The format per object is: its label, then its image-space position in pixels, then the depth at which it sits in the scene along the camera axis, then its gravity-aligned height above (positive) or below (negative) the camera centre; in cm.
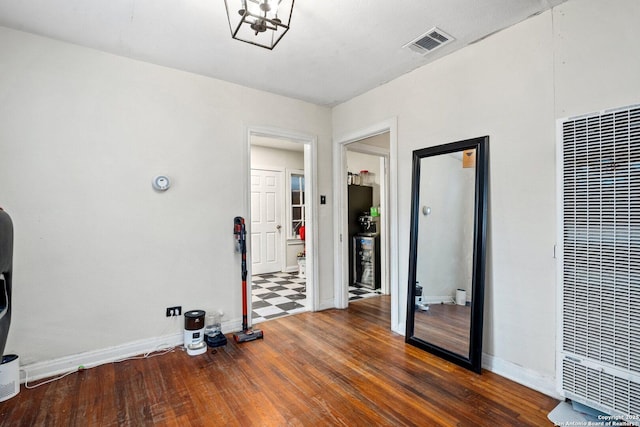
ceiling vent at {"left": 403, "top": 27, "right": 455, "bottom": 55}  243 +139
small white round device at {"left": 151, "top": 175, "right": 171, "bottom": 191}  285 +24
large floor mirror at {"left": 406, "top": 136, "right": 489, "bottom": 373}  248 -37
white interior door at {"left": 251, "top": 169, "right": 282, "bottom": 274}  618 -25
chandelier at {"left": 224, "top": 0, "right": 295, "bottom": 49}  160 +136
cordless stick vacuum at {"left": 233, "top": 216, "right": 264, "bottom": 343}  324 -46
